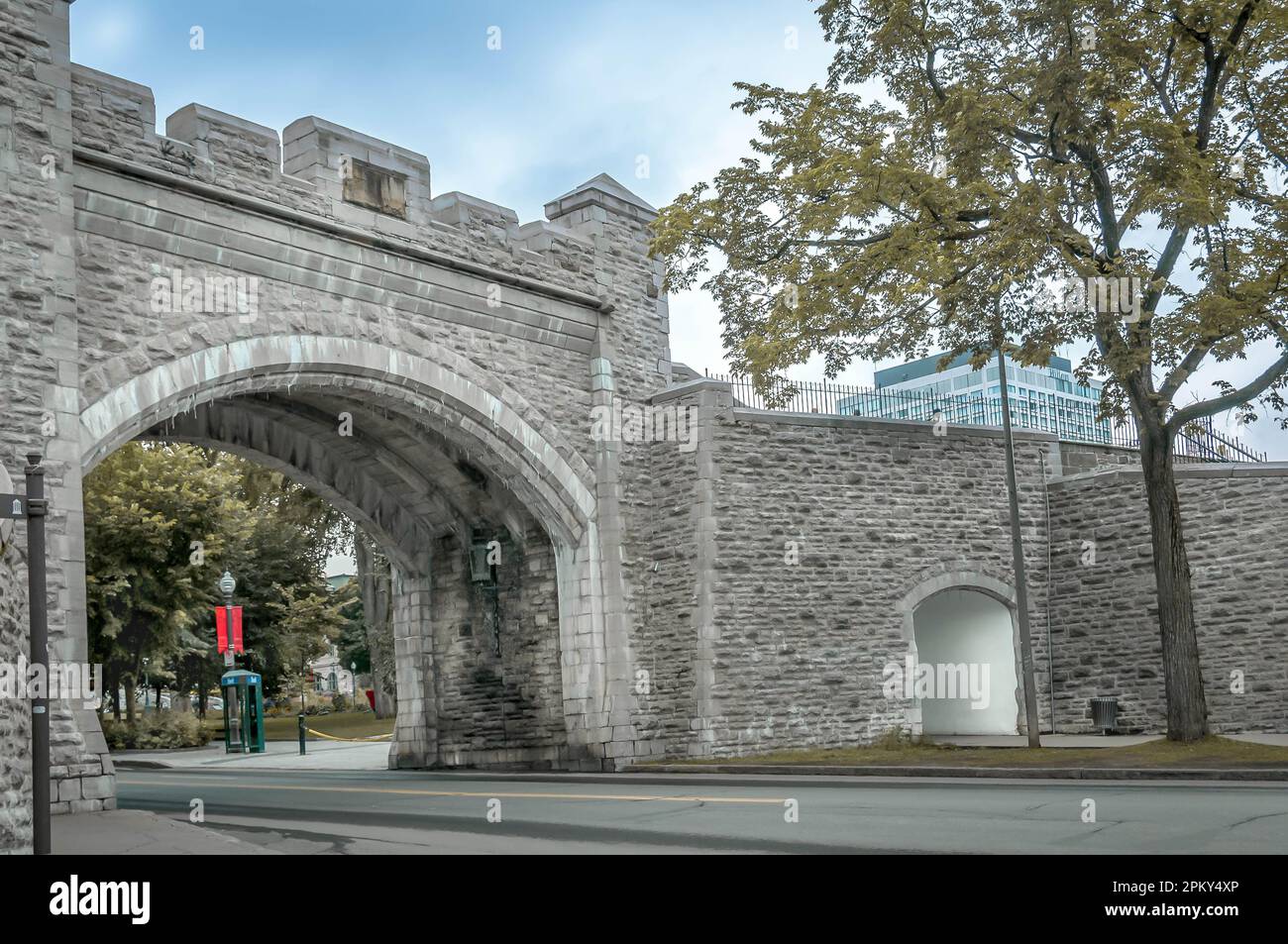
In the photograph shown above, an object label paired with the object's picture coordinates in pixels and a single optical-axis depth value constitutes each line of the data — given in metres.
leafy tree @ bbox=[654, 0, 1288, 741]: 14.47
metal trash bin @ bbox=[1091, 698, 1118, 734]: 20.06
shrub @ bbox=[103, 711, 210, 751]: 31.27
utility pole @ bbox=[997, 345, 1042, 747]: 17.06
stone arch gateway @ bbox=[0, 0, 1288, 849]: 13.50
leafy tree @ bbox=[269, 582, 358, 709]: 36.91
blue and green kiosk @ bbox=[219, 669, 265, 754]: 29.98
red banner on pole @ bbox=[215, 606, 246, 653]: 30.17
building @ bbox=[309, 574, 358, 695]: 81.50
